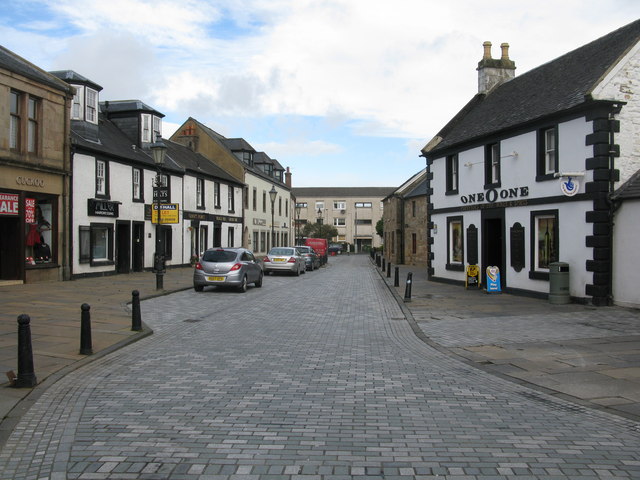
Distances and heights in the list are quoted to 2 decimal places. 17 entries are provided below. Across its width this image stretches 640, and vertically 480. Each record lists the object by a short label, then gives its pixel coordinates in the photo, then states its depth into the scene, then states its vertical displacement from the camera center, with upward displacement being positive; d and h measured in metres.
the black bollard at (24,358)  6.69 -1.41
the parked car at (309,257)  37.06 -1.00
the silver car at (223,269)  19.67 -0.98
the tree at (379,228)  87.24 +2.39
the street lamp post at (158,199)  19.41 +1.44
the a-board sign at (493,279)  19.50 -1.30
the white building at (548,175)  15.32 +2.27
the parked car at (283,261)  30.22 -1.01
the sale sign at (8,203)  19.14 +1.40
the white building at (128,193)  24.12 +2.74
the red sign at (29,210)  20.19 +1.25
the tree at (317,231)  83.81 +1.95
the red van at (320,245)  49.34 -0.20
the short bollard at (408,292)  17.14 -1.58
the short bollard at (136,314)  11.10 -1.45
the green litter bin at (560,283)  16.02 -1.19
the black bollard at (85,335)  8.83 -1.49
